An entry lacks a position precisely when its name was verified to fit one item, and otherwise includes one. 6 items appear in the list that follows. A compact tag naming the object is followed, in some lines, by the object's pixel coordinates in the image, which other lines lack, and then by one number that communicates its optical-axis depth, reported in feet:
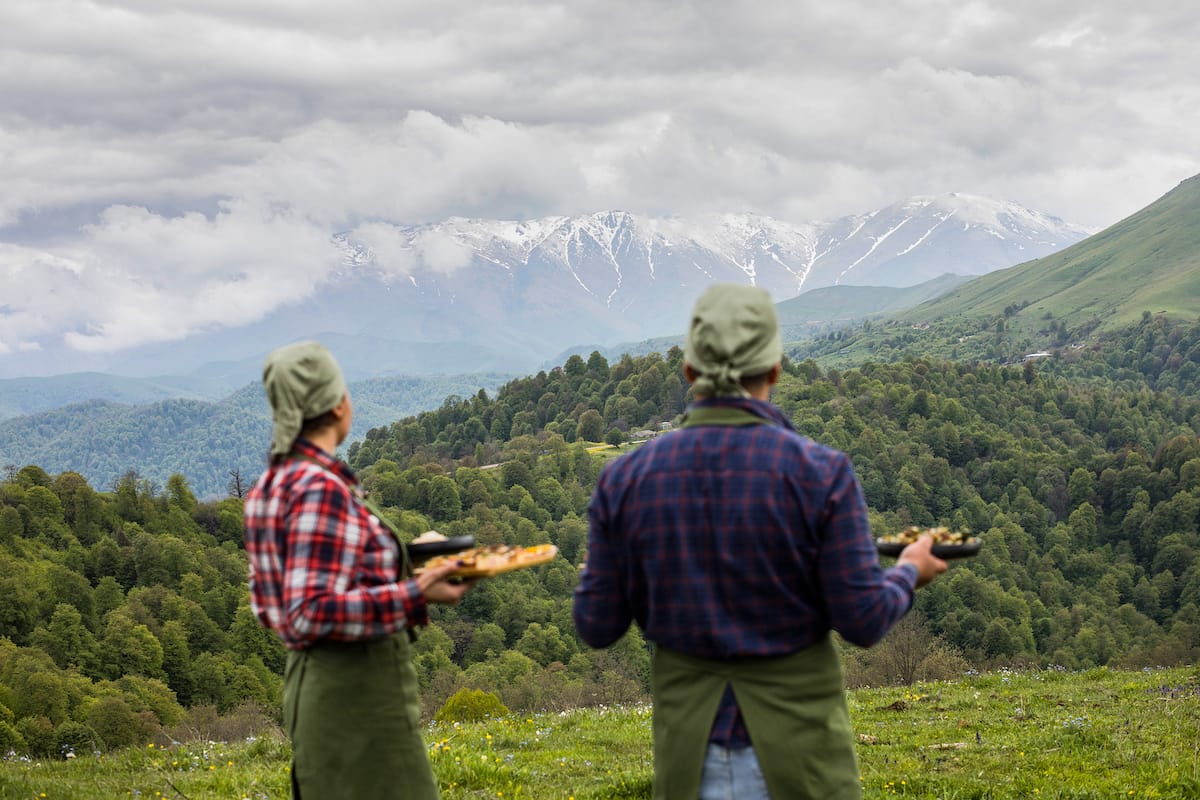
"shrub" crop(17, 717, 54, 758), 181.98
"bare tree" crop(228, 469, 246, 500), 446.60
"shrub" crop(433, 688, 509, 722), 69.92
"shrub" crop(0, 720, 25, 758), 171.22
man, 13.85
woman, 15.48
